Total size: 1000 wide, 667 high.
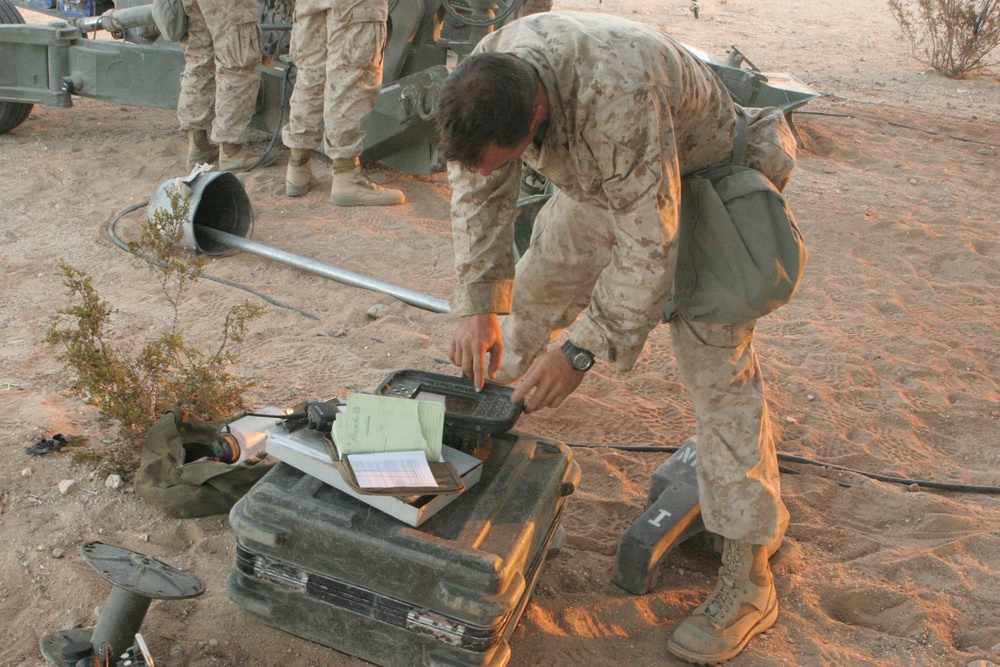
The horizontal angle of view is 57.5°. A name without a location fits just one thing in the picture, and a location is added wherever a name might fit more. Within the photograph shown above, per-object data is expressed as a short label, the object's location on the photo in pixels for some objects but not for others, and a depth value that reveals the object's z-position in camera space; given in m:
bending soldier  2.19
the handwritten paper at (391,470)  2.14
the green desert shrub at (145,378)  2.98
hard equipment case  2.14
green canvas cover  2.87
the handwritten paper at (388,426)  2.25
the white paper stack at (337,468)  2.18
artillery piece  6.21
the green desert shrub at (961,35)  10.28
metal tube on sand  4.52
